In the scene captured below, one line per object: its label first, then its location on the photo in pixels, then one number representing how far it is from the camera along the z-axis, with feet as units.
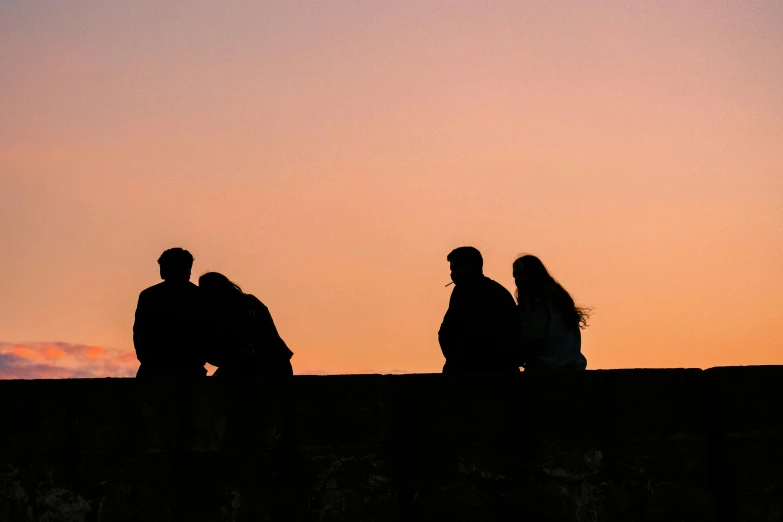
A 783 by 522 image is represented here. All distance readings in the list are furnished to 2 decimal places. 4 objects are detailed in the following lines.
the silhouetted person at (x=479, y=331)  51.80
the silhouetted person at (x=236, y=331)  56.65
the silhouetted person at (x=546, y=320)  54.70
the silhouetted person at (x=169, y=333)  54.29
